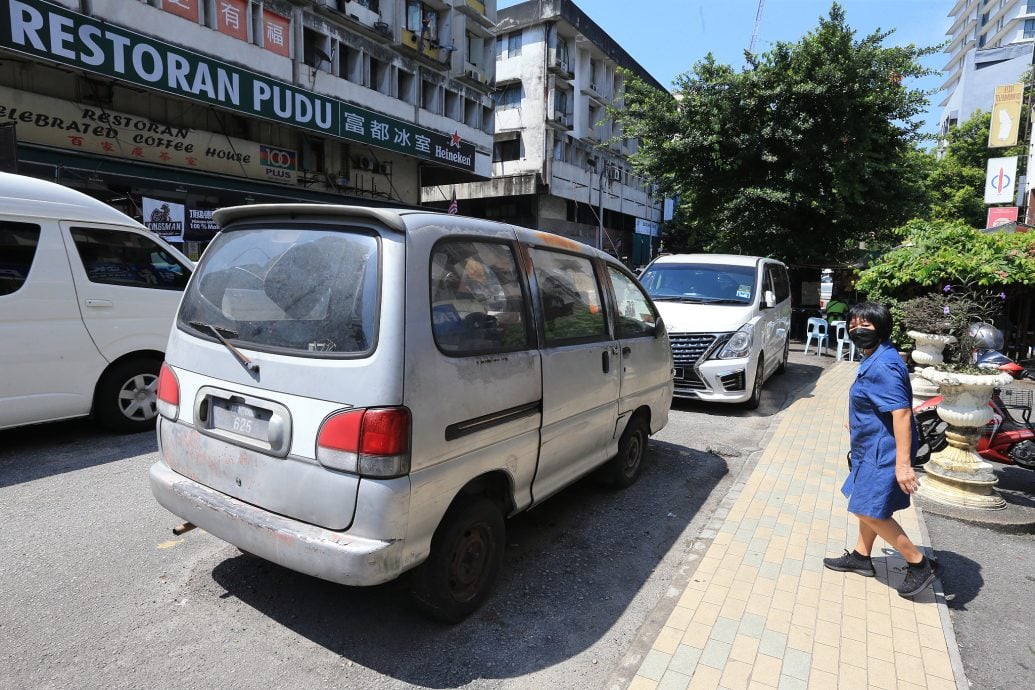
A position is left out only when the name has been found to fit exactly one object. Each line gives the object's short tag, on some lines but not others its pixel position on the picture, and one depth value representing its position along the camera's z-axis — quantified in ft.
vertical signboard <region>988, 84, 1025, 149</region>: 77.66
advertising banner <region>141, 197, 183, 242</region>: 39.86
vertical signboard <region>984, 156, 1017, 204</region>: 77.61
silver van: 7.89
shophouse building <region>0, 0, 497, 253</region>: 39.60
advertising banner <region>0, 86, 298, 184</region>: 41.22
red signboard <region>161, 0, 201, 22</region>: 46.68
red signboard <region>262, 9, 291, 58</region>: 55.52
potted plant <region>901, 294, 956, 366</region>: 17.75
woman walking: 10.04
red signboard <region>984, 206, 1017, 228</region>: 82.05
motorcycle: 15.75
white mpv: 24.32
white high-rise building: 135.44
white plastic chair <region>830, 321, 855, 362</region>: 42.19
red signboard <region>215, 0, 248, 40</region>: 51.16
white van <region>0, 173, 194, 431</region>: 15.62
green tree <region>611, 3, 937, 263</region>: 45.88
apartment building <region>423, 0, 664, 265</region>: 111.75
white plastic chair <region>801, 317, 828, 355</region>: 45.52
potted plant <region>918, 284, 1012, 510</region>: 14.92
